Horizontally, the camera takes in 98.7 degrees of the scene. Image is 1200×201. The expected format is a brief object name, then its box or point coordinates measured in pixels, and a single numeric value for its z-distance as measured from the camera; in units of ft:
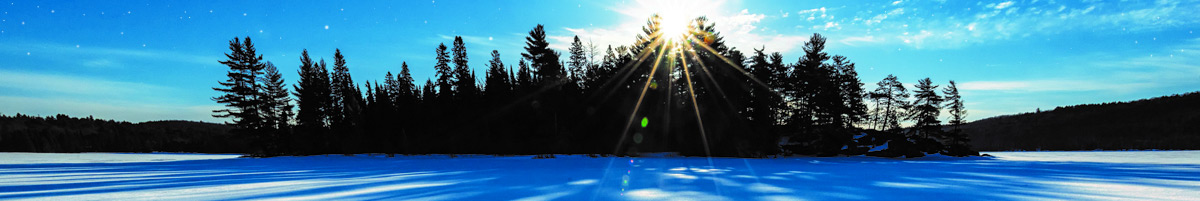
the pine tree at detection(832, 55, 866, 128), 147.54
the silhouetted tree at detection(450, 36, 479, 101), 143.95
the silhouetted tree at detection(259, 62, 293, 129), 147.64
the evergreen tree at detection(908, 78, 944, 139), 145.89
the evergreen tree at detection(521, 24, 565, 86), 134.48
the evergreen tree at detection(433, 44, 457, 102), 176.55
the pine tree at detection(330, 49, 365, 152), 157.07
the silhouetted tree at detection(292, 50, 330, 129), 156.56
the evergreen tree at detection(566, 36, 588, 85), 181.57
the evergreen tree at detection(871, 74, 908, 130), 162.30
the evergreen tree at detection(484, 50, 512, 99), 134.00
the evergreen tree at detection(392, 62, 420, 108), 154.81
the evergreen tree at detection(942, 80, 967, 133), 146.00
